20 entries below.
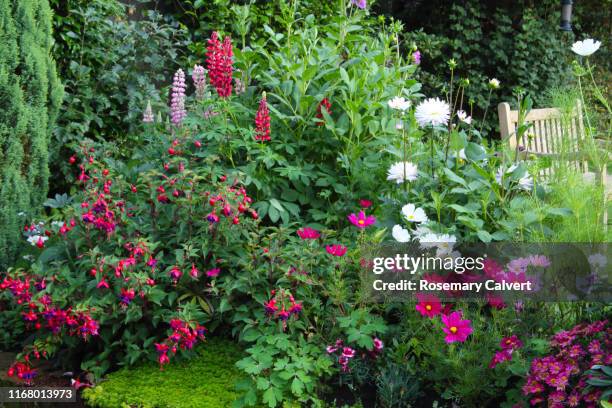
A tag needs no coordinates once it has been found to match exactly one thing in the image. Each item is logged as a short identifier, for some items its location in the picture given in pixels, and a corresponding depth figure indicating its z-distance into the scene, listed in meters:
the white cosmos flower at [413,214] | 2.58
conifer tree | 3.21
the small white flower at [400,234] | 2.53
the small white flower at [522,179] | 2.64
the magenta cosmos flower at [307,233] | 2.64
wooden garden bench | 2.71
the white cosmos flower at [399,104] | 2.81
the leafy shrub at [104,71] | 4.22
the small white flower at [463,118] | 2.92
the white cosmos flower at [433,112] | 2.65
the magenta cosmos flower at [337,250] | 2.53
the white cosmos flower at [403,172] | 2.77
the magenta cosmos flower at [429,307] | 2.38
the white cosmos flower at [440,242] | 2.52
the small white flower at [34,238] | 3.01
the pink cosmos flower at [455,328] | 2.24
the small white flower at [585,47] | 2.52
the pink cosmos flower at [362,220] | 2.60
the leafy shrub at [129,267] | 2.50
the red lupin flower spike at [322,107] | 3.05
